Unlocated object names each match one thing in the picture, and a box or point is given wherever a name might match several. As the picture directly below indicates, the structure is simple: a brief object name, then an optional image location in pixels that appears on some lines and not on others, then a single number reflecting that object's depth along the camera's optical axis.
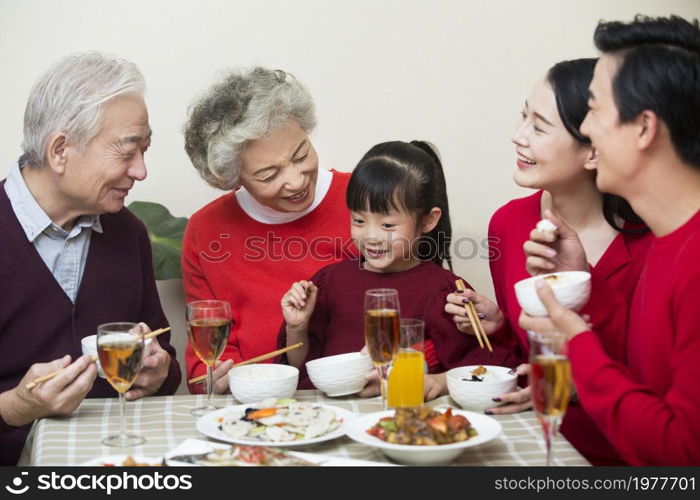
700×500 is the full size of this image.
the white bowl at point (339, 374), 1.84
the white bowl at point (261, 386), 1.81
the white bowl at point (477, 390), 1.74
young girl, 2.27
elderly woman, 2.52
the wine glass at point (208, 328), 1.77
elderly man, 2.13
